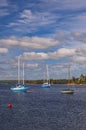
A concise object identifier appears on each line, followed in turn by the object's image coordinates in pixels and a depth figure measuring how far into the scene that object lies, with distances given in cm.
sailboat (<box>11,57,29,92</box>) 17660
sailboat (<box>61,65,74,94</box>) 15338
